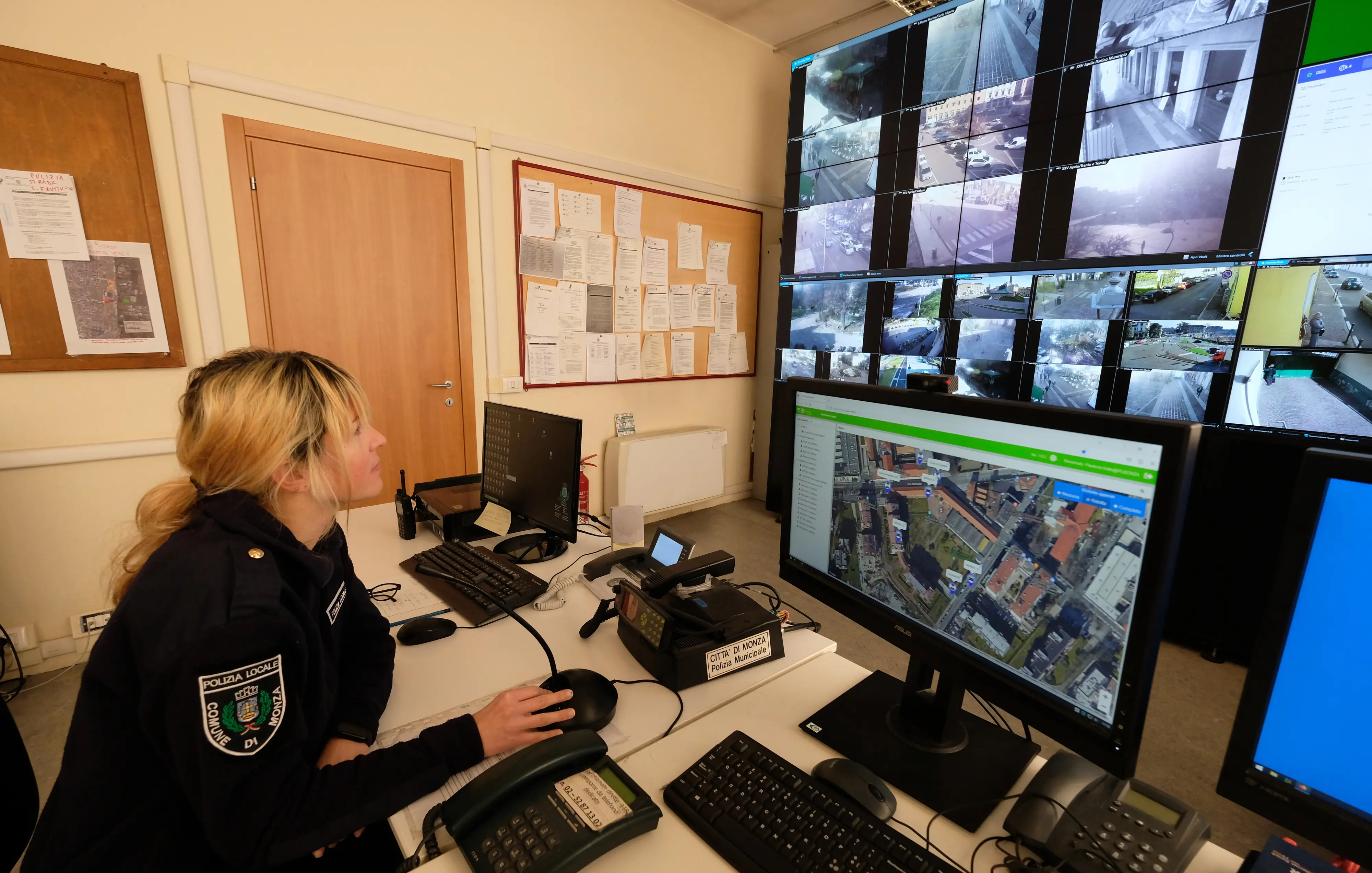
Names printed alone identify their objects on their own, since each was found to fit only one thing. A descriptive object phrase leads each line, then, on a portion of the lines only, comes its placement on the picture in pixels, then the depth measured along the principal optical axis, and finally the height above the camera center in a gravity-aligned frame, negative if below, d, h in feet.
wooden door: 7.58 +0.74
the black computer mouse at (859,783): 2.33 -1.88
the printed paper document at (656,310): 11.67 +0.41
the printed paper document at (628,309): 11.24 +0.39
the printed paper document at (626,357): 11.45 -0.55
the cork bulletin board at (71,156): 6.13 +1.77
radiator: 11.57 -2.90
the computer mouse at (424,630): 3.76 -2.00
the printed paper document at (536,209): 9.70 +2.00
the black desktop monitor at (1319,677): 1.62 -0.98
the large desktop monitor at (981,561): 1.94 -0.92
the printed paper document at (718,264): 12.57 +1.46
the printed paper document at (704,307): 12.51 +0.53
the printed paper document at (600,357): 11.04 -0.56
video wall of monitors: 6.56 +1.82
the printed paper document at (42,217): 6.19 +1.09
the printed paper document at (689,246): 11.94 +1.76
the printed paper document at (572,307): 10.50 +0.38
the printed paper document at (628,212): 10.85 +2.23
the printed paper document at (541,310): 10.12 +0.31
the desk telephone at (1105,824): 2.04 -1.81
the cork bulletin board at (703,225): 10.25 +2.19
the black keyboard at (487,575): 4.22 -1.95
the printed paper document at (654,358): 11.90 -0.58
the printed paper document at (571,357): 10.66 -0.54
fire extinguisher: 10.23 -3.07
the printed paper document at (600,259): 10.67 +1.30
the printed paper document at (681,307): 12.12 +0.48
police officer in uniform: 2.25 -1.51
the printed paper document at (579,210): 10.17 +2.11
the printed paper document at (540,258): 9.87 +1.21
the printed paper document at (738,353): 13.46 -0.51
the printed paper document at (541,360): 10.26 -0.59
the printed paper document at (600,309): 10.87 +0.36
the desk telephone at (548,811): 2.09 -1.87
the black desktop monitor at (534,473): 4.75 -1.28
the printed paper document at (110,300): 6.57 +0.20
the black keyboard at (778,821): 2.09 -1.90
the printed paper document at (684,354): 12.39 -0.51
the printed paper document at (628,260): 11.05 +1.34
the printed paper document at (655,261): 11.46 +1.36
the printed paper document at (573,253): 10.30 +1.34
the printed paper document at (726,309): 12.94 +0.49
